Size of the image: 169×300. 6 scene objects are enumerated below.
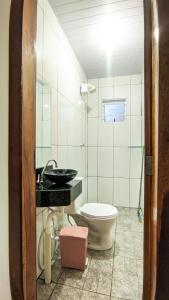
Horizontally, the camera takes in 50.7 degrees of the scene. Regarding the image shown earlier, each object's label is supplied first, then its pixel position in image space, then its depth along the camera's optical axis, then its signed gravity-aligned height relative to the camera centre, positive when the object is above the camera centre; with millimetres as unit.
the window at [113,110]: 3289 +675
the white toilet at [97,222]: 1858 -819
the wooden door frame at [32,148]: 731 -10
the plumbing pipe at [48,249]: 1451 -851
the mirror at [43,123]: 1569 +214
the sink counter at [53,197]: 1245 -359
